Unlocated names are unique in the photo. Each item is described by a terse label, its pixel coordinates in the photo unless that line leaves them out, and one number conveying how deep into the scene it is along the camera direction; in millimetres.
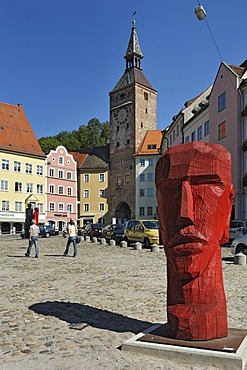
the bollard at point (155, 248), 22516
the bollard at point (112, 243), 28250
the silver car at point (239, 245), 18344
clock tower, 72125
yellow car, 26255
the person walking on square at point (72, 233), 19547
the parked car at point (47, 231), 44238
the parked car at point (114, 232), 31238
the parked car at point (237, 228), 25797
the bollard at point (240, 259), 16170
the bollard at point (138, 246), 24266
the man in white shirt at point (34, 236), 19298
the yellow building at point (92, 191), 74625
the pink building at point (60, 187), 63219
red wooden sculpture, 5188
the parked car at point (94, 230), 38000
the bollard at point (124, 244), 26391
